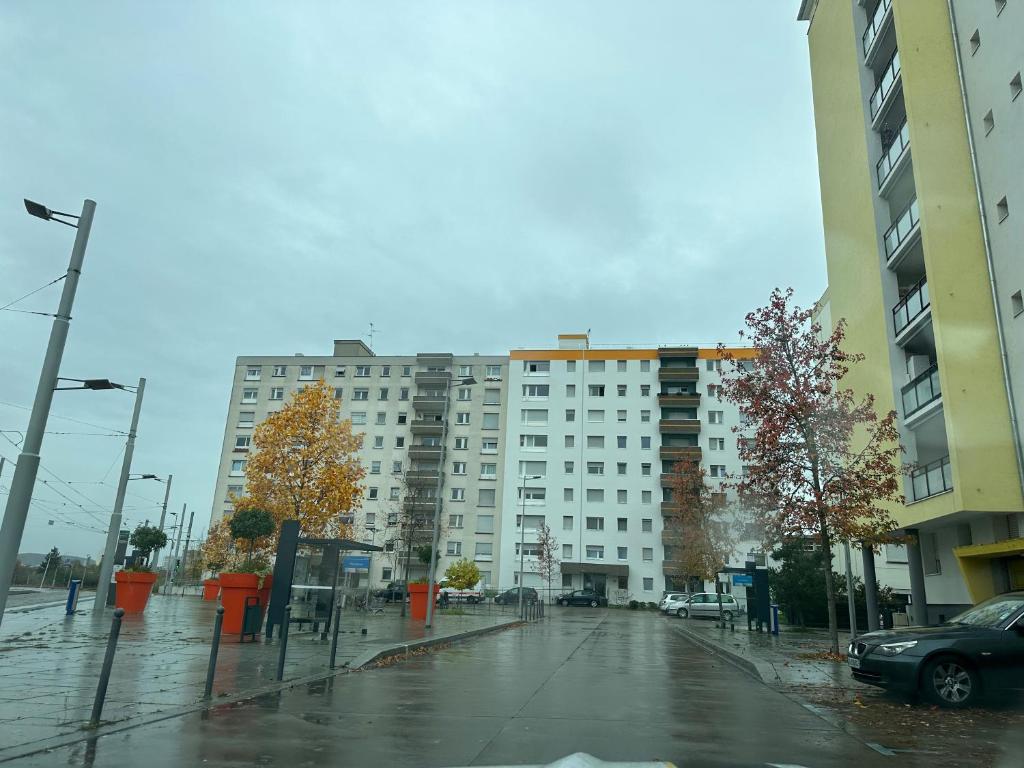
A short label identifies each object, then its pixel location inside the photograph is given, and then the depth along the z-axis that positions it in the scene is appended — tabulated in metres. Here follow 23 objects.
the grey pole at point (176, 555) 60.40
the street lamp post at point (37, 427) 9.87
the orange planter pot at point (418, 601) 27.52
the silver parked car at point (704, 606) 46.28
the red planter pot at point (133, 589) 23.66
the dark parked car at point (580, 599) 65.44
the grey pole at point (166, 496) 48.19
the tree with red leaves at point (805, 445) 17.05
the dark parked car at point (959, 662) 9.88
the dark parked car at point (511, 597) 63.42
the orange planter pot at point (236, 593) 17.22
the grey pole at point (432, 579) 23.41
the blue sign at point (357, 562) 28.17
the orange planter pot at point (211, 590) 36.47
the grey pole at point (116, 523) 24.88
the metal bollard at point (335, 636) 12.13
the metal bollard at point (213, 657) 8.71
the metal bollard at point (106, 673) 6.97
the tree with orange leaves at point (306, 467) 29.61
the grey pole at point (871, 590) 24.81
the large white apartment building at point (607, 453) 70.31
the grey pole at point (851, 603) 22.38
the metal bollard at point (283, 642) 10.63
